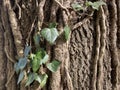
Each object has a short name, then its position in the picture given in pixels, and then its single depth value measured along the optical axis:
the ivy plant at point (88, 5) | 1.63
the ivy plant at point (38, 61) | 1.55
